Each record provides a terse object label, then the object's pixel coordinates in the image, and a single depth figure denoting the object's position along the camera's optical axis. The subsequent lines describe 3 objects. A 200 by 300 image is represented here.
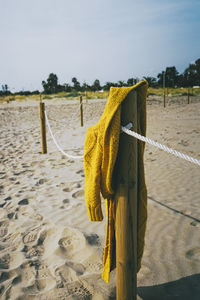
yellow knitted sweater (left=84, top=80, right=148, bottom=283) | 1.23
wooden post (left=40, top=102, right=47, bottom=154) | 5.74
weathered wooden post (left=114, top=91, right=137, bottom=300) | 1.27
